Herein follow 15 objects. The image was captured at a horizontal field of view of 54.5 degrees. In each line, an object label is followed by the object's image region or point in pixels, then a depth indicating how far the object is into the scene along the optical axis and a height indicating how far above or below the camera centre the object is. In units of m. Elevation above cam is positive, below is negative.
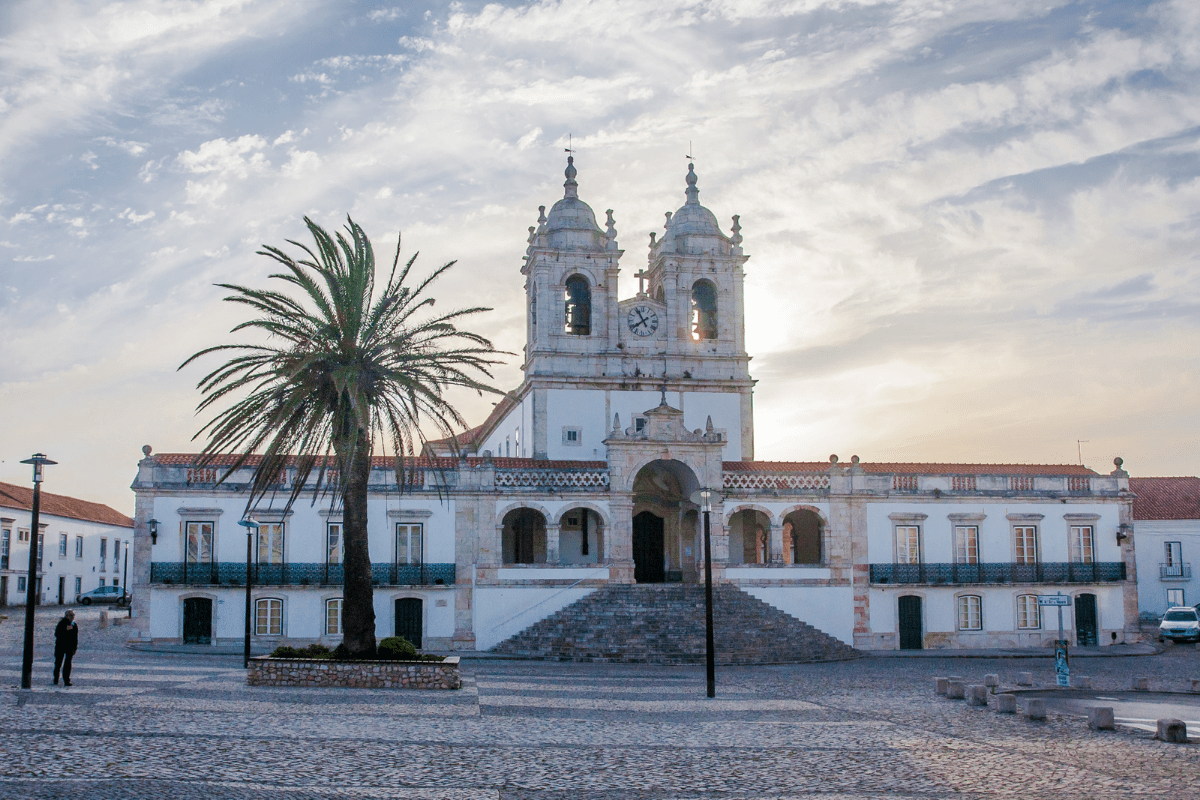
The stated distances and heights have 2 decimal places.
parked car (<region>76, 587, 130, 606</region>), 63.16 -2.04
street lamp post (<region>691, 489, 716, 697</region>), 22.12 -1.28
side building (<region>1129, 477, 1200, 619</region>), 51.09 -0.22
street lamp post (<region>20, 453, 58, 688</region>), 19.94 -0.49
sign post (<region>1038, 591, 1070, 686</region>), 24.06 -2.32
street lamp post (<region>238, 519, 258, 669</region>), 27.21 +0.55
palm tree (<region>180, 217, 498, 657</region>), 23.67 +3.66
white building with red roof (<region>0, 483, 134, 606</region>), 57.78 +0.72
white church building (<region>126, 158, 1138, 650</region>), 34.88 +1.07
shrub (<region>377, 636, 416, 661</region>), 22.91 -1.84
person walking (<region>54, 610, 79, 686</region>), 20.77 -1.51
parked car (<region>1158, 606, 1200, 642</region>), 40.81 -2.62
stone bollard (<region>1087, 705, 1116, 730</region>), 17.55 -2.51
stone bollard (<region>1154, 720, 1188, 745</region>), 16.30 -2.52
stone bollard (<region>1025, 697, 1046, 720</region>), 18.72 -2.51
